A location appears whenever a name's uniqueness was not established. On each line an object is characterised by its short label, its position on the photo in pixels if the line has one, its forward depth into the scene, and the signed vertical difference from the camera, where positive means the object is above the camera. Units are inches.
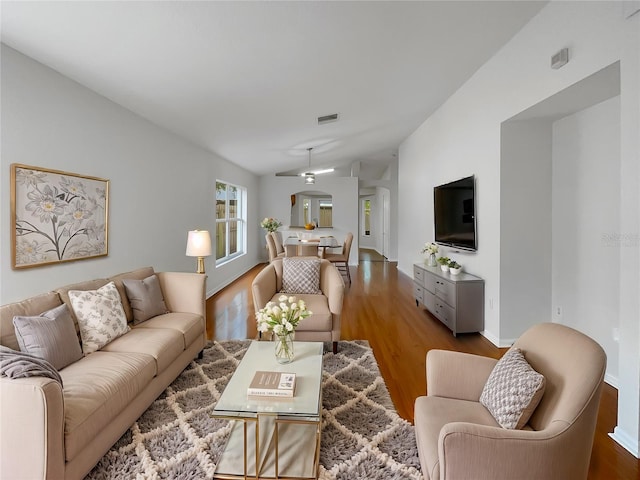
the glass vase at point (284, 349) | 83.0 -28.4
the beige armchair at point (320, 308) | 120.3 -26.1
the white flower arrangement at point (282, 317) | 81.3 -20.0
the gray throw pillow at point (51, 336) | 72.0 -22.8
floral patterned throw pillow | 87.3 -22.2
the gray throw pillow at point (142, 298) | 108.0 -20.2
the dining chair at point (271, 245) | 268.5 -4.1
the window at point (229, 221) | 253.3 +16.8
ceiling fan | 319.3 +80.6
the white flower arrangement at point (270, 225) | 313.5 +14.9
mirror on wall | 464.8 +50.1
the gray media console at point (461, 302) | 140.9 -27.5
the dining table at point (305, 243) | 265.9 -2.6
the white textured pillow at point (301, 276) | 144.6 -16.4
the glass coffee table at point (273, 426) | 62.4 -44.3
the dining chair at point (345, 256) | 266.1 -13.4
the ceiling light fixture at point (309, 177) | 319.6 +63.5
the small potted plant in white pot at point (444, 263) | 162.2 -11.5
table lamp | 136.6 -2.7
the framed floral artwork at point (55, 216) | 86.1 +7.0
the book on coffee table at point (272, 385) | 66.3 -30.9
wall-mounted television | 151.9 +14.4
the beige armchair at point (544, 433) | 45.2 -28.3
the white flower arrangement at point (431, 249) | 182.2 -4.5
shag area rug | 66.5 -46.8
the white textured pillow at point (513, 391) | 52.8 -25.9
